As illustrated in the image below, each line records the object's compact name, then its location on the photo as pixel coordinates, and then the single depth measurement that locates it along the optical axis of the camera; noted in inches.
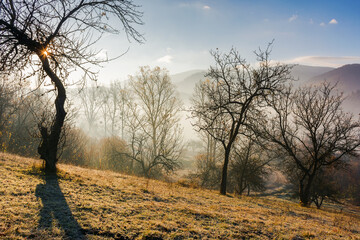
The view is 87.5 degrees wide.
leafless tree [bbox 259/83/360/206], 507.8
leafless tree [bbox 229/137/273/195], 690.8
